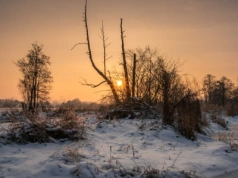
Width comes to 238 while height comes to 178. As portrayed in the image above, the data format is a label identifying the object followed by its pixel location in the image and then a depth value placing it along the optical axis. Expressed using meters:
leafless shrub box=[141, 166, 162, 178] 5.06
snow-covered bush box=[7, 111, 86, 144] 6.89
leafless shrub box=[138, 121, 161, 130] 10.09
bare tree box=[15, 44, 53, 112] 31.06
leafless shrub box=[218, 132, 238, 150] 7.71
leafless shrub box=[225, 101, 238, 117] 27.25
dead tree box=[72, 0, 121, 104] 17.66
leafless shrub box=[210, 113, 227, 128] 16.66
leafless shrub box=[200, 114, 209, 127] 13.28
